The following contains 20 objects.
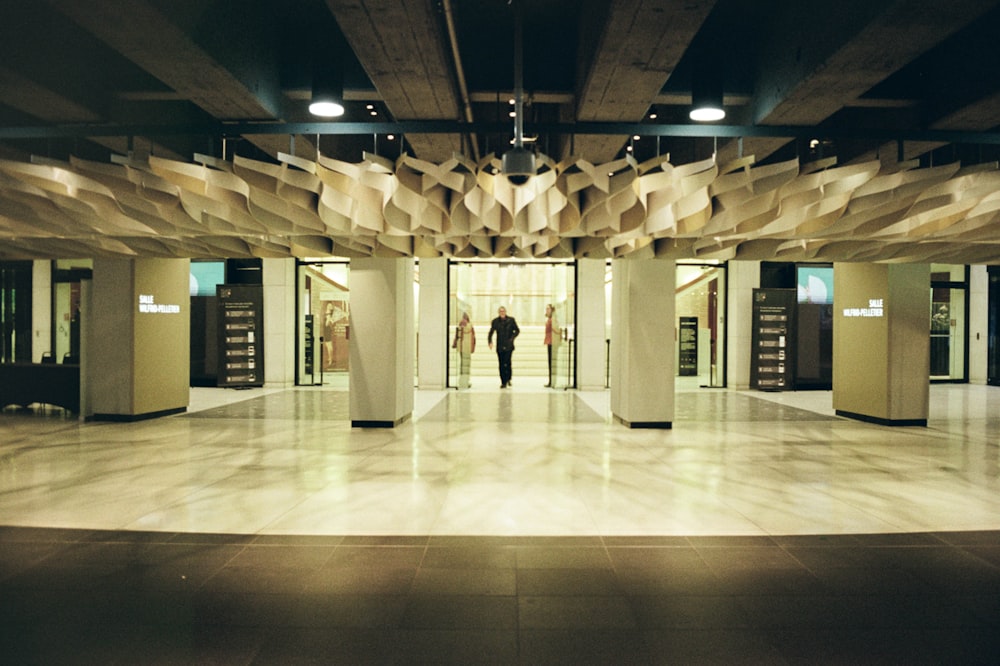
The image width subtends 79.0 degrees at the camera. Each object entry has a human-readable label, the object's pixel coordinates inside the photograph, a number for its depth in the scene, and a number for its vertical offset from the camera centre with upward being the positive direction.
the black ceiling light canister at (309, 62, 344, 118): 5.02 +2.03
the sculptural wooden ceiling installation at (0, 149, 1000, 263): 4.96 +1.15
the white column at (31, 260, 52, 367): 15.37 +0.46
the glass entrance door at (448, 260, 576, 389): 14.41 +0.54
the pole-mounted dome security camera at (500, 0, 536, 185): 3.94 +1.18
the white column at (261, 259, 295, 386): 14.18 +0.13
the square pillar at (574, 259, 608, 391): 13.88 -0.09
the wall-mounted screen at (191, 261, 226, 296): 14.92 +1.30
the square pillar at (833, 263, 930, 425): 8.84 -0.10
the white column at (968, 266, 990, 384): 15.94 +0.37
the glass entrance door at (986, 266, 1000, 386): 16.17 +0.35
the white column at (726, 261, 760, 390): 14.17 +0.31
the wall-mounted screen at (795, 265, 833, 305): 14.91 +1.26
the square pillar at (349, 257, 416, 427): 8.31 -0.16
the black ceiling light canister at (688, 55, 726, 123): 4.99 +2.01
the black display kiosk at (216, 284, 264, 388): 13.72 -0.09
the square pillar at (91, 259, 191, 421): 8.72 -0.16
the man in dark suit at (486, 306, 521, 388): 14.07 -0.11
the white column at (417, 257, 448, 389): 13.92 +0.13
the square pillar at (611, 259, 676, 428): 8.39 -0.12
